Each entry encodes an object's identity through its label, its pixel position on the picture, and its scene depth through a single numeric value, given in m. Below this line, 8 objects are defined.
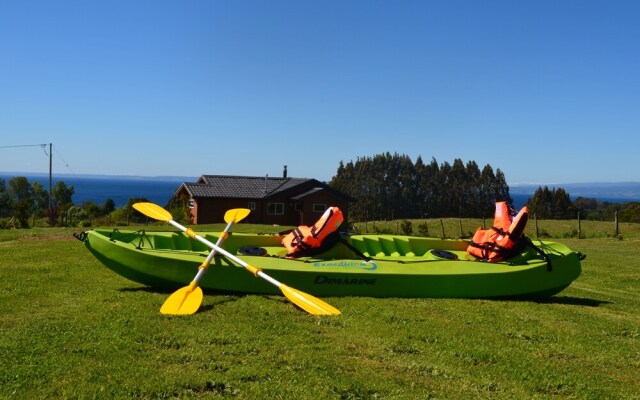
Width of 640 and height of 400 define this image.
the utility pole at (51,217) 29.70
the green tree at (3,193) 64.60
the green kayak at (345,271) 7.87
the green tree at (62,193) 75.88
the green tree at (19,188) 82.00
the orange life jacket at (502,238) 8.78
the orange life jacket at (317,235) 8.88
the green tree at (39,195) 80.75
